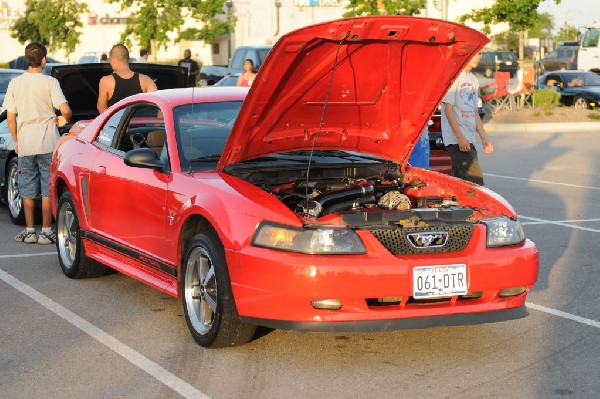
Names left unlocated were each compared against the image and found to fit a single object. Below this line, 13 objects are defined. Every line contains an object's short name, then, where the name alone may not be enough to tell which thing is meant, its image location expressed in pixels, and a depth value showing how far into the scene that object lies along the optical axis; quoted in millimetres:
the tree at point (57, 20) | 70500
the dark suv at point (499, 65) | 61125
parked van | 46719
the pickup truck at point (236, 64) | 31408
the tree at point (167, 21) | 48094
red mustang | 6285
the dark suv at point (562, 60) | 59953
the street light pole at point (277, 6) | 45462
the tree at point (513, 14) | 35125
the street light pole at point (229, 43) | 75575
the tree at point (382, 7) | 39156
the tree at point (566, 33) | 110800
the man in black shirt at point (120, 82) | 11789
